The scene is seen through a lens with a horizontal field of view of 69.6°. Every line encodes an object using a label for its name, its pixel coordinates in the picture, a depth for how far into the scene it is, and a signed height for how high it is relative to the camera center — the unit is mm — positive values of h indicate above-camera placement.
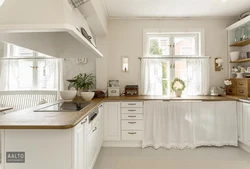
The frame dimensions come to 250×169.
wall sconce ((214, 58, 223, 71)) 3882 +455
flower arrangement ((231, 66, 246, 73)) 3545 +316
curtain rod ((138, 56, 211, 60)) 3895 +603
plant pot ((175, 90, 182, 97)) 3695 -169
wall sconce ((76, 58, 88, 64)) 4003 +554
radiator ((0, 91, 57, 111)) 4344 -321
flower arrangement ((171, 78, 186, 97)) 3701 -25
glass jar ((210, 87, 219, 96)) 3777 -132
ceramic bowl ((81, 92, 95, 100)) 3055 -173
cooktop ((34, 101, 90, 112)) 2117 -286
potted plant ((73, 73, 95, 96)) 3582 +60
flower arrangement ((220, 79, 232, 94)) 3688 +57
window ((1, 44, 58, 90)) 4387 +341
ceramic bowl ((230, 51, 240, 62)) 3721 +619
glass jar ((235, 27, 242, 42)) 3638 +1047
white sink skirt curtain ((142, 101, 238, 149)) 3238 -726
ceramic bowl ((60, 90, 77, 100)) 3029 -155
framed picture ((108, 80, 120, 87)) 3828 +39
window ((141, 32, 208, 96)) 3926 +502
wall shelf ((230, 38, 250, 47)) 3400 +832
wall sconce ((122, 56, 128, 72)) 3975 +439
